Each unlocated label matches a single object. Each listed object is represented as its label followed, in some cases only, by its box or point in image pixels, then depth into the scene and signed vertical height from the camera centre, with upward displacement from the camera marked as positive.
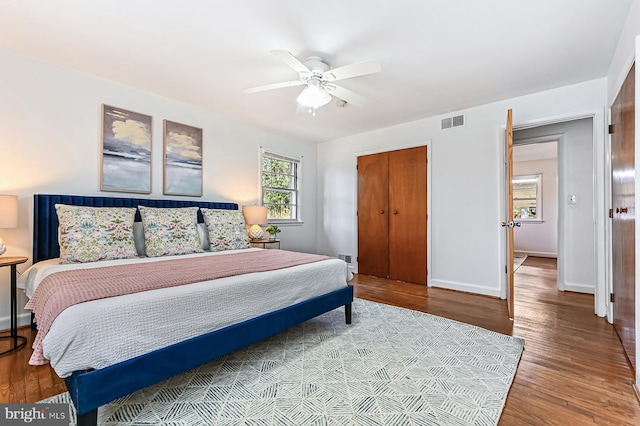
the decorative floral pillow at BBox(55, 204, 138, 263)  2.47 -0.17
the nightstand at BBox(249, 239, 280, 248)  4.05 -0.39
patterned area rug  1.52 -1.04
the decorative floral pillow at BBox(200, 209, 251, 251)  3.47 -0.19
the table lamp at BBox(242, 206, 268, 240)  4.29 -0.06
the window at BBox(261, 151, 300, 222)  4.99 +0.48
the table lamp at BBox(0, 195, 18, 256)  2.31 +0.02
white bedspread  1.28 -0.54
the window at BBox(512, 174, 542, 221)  7.37 +0.40
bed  1.30 -0.70
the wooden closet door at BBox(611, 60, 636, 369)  2.04 +0.01
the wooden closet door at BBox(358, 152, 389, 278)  4.83 -0.02
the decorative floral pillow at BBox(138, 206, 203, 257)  2.96 -0.19
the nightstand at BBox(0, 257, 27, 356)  2.28 -0.72
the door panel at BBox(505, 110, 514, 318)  2.93 +0.12
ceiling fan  2.26 +1.16
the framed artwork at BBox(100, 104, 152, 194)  3.17 +0.71
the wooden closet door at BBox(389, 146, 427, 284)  4.41 -0.02
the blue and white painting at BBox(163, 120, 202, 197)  3.66 +0.71
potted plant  4.50 -0.25
